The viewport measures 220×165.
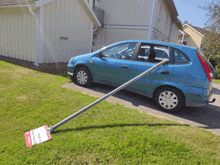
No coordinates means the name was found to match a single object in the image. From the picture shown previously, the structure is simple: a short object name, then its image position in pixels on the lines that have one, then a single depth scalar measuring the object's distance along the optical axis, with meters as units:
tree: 12.76
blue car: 3.59
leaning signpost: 2.50
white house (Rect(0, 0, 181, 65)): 8.02
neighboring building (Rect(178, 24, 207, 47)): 31.80
